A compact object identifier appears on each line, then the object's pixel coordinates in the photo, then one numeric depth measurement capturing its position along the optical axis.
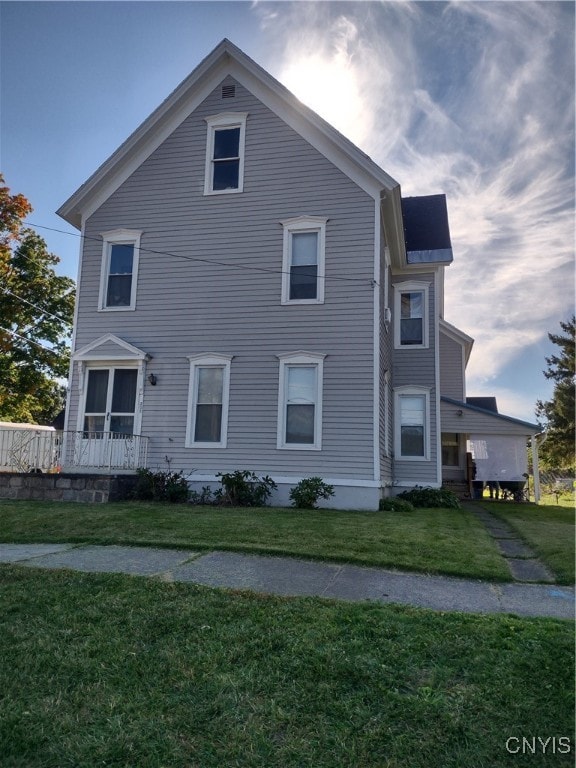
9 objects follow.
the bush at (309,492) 11.07
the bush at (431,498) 13.68
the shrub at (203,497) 11.78
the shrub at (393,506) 11.72
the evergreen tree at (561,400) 37.72
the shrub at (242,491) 11.36
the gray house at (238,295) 11.94
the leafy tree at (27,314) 22.78
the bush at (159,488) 11.64
